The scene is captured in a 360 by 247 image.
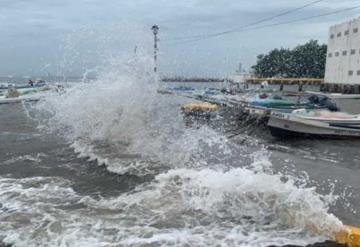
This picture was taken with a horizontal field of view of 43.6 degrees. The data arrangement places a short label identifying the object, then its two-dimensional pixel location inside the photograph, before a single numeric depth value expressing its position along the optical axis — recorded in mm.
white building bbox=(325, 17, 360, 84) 77625
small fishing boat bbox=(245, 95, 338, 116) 29342
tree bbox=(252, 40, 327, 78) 112562
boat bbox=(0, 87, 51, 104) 50303
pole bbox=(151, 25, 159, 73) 34950
